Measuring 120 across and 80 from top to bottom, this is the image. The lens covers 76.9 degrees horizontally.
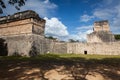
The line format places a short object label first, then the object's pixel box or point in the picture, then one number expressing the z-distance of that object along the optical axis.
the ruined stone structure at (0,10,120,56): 10.73
